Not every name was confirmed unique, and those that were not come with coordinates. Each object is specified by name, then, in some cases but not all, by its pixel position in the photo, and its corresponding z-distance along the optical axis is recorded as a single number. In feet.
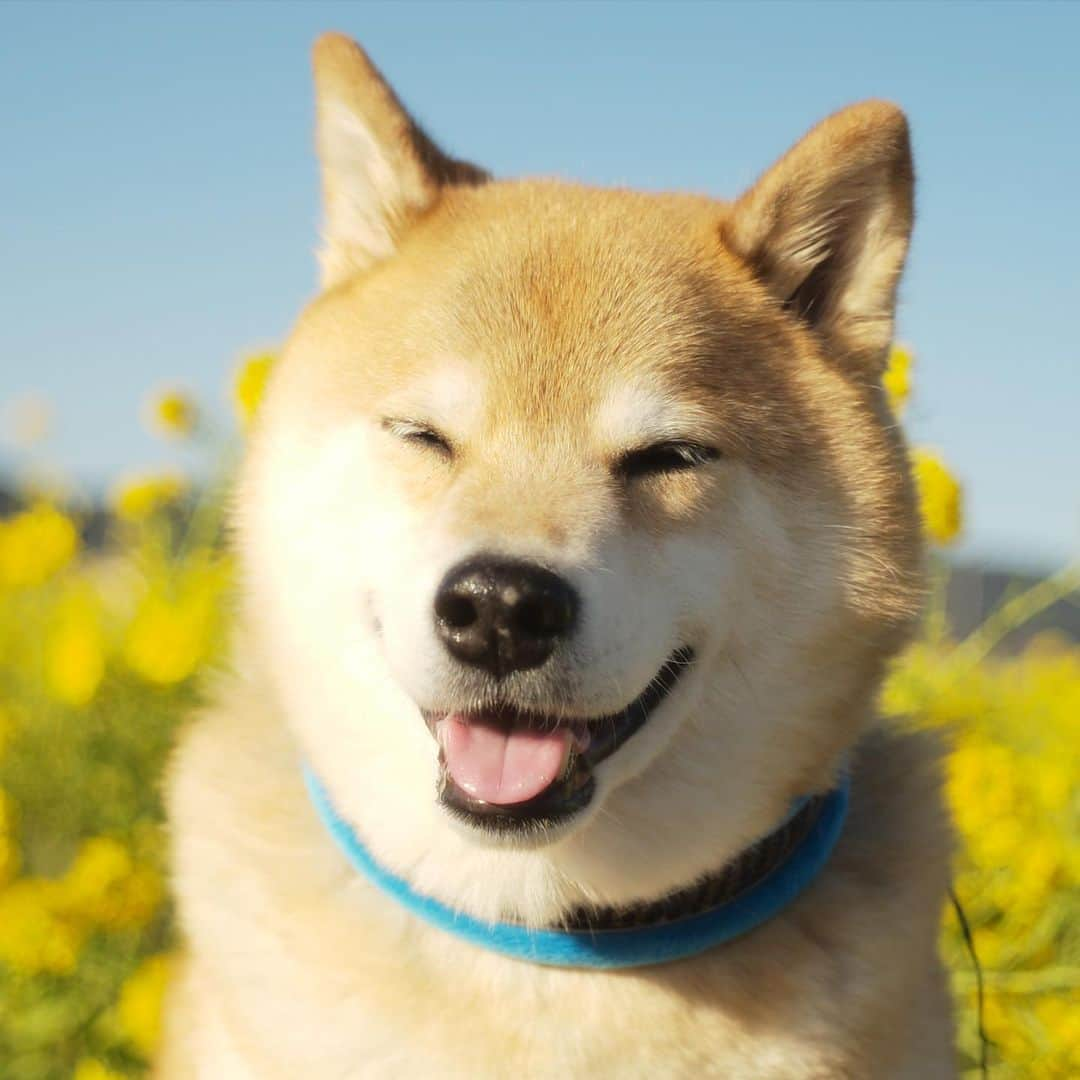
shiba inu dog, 6.11
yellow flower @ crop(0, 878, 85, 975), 8.81
